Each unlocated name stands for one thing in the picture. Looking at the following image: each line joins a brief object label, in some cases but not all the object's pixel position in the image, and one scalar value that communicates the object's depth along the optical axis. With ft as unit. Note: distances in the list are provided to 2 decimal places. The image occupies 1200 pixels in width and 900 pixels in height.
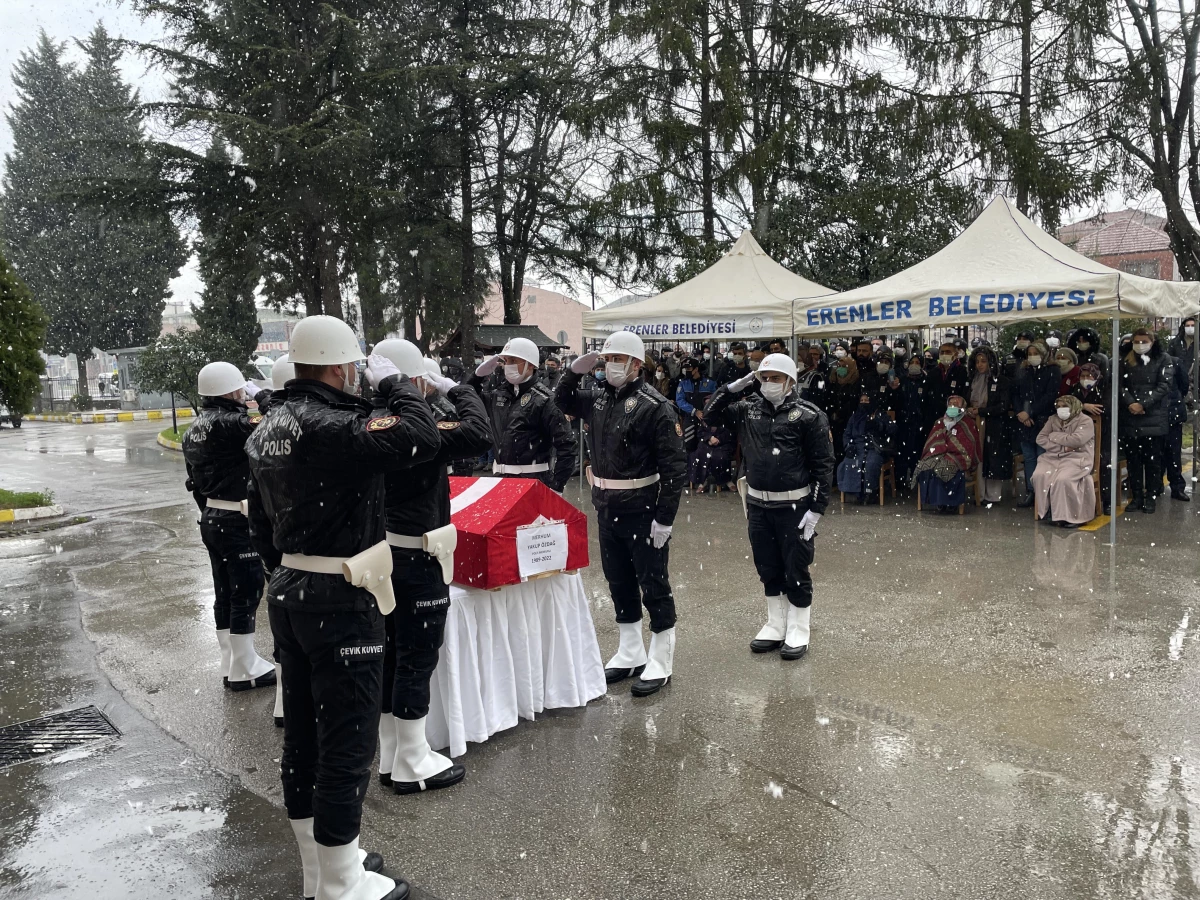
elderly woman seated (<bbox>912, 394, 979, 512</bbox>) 33.35
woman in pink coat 30.94
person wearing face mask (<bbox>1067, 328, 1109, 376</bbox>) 34.27
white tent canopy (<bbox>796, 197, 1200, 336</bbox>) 28.40
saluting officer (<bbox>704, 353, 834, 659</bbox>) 18.20
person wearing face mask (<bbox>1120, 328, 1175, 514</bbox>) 32.12
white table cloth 14.47
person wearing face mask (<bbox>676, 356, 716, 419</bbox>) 44.27
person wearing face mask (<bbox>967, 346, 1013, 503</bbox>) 34.53
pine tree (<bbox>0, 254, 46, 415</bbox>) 40.98
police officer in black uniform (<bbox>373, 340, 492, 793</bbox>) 12.95
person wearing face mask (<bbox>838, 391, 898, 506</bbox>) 36.27
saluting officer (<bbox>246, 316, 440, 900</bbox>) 9.77
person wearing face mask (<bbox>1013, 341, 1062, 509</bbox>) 32.60
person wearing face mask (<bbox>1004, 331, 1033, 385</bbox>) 33.94
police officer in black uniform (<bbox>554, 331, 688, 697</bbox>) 16.52
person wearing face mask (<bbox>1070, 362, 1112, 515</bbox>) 31.91
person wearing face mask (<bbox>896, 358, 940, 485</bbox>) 36.17
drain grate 15.51
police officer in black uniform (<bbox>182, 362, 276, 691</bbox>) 17.19
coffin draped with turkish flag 14.56
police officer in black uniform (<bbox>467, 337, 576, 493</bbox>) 20.20
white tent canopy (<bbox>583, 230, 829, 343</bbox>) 37.37
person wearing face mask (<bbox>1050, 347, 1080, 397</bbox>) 32.27
